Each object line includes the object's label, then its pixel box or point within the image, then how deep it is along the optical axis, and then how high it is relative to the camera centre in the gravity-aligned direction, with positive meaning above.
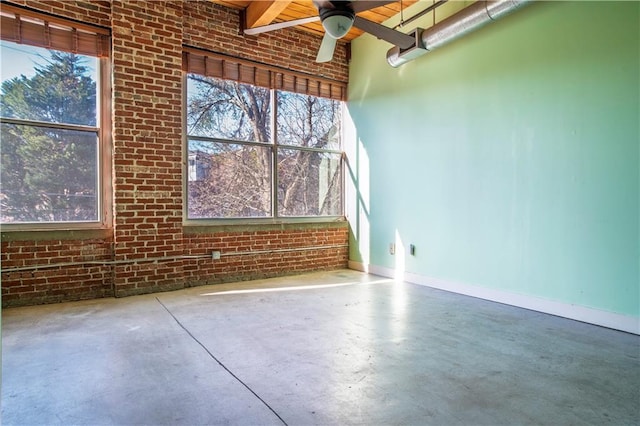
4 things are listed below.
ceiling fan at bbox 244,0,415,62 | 2.52 +1.31
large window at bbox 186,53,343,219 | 5.00 +0.82
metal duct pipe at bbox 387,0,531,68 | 3.69 +1.91
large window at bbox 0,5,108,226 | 3.89 +0.93
